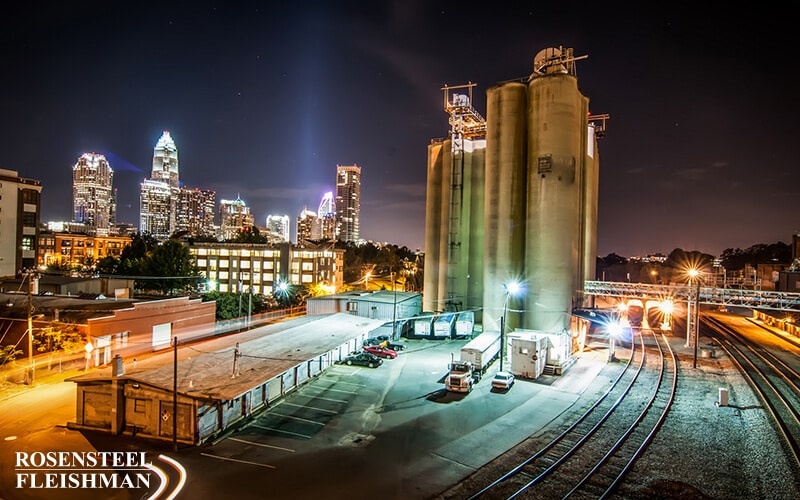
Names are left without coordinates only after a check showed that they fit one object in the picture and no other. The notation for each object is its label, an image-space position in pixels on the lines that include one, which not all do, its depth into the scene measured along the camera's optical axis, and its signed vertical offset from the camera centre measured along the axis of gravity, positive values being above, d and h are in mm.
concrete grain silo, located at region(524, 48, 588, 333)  40000 +5742
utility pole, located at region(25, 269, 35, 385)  26422 -7527
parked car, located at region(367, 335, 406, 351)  38969 -8040
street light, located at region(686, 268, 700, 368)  32812 -3873
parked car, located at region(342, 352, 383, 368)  32406 -7956
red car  35625 -7957
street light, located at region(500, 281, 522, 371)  42688 -2808
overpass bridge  35922 -2769
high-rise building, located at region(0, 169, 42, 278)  64000 +4238
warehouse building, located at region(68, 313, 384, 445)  18672 -6595
